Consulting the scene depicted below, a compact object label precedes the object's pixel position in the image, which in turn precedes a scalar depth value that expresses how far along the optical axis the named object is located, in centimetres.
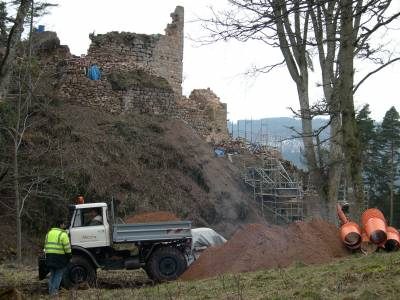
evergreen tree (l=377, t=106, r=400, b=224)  4641
